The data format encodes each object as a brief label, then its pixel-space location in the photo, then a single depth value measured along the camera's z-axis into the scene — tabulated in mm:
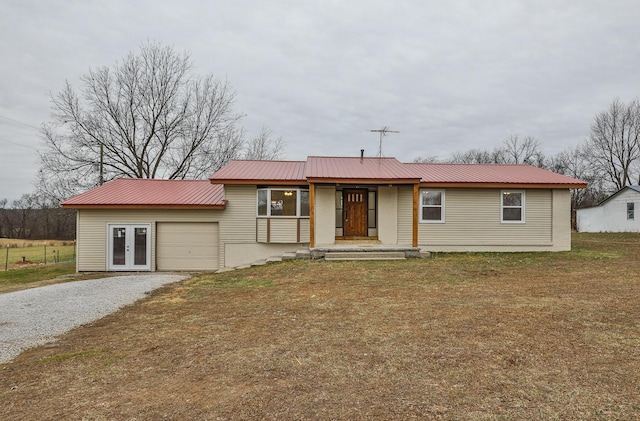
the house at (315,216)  13031
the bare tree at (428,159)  46438
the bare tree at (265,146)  31469
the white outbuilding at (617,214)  24016
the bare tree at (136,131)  22359
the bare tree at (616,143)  34250
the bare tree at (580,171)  38000
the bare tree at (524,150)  42844
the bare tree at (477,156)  45250
